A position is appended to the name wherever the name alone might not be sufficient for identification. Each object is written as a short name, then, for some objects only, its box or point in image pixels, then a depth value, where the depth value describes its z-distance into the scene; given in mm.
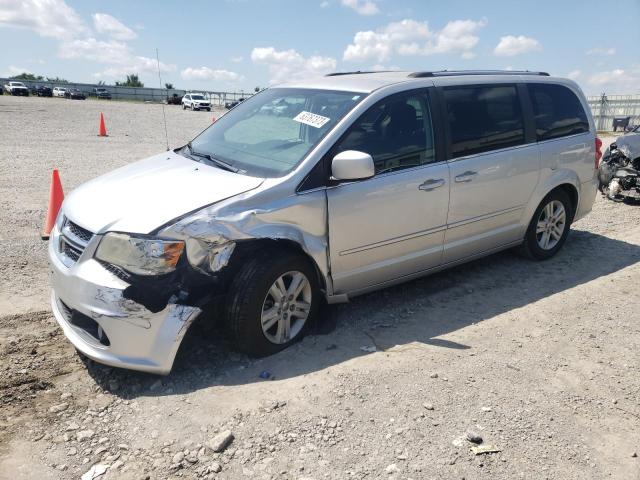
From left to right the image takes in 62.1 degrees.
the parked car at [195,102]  43844
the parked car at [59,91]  58312
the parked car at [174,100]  54266
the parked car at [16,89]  53750
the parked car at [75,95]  53916
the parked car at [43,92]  58062
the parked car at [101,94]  60625
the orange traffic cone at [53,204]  6087
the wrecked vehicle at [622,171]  8891
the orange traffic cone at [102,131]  17984
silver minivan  3242
